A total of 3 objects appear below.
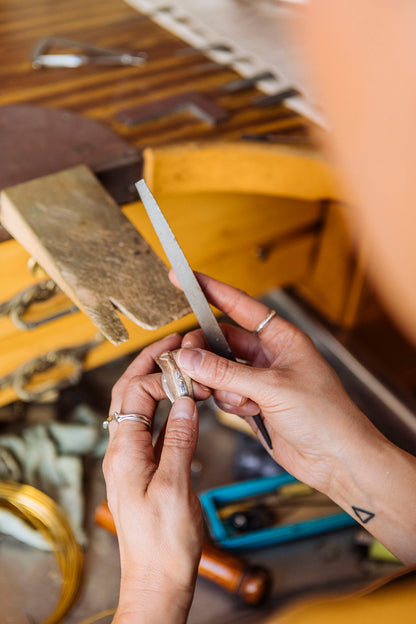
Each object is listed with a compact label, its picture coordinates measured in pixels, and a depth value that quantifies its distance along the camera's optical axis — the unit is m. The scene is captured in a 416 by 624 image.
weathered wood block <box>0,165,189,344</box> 0.55
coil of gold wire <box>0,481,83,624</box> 0.86
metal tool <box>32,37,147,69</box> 0.98
